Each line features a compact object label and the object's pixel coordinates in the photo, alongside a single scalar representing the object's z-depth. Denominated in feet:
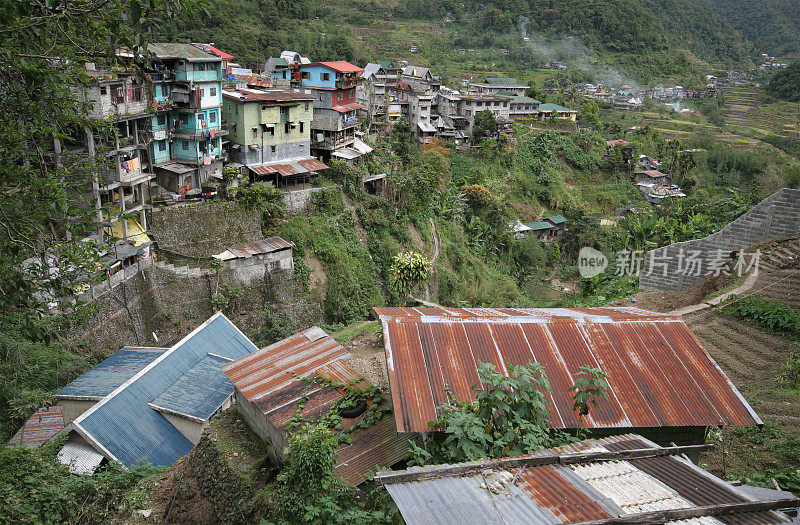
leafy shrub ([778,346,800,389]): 41.65
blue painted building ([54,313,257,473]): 44.91
